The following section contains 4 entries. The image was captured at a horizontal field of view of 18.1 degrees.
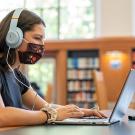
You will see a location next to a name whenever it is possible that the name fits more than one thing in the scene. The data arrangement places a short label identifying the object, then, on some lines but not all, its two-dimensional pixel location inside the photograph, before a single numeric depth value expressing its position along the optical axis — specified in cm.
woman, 189
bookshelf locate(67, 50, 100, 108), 997
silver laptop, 161
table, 142
